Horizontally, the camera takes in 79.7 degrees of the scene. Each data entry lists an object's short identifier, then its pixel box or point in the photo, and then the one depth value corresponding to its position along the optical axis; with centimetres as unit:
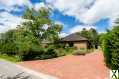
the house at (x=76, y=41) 1970
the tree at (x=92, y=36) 2320
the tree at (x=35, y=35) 1349
